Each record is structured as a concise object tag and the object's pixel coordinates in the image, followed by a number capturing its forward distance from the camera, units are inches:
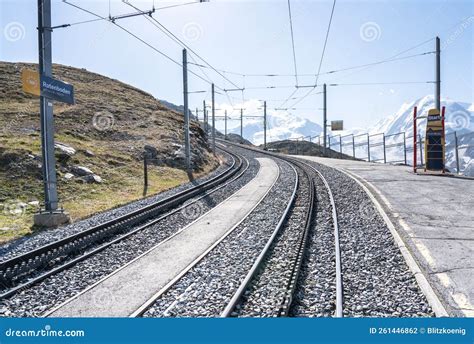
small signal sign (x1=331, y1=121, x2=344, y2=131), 2213.3
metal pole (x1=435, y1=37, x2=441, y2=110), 906.1
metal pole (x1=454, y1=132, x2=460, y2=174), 912.9
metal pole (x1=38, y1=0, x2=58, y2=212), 530.6
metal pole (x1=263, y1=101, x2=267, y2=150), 2541.8
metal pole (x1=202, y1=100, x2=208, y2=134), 2030.0
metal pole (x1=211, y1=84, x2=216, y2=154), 1539.1
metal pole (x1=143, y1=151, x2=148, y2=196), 872.3
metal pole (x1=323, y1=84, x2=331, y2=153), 1877.8
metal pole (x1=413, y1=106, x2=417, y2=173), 917.2
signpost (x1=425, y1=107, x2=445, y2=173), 895.1
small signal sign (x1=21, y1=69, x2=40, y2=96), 489.4
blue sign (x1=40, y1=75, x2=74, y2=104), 522.9
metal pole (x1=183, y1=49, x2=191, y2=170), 1043.3
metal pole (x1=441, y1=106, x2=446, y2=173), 874.1
